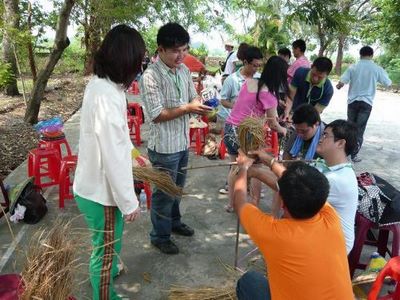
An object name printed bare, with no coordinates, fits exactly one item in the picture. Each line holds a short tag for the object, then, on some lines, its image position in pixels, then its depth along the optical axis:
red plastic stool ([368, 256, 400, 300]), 2.12
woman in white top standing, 1.90
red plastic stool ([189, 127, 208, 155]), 5.65
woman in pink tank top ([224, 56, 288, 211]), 3.26
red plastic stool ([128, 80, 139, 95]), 11.43
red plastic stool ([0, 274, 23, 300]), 1.83
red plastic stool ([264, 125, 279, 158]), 5.04
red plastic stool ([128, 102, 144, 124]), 6.45
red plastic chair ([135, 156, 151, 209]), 3.87
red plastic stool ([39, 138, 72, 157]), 4.39
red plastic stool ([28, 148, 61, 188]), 4.09
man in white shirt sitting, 2.29
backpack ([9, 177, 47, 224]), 3.48
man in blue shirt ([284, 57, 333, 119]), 4.03
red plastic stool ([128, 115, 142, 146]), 6.09
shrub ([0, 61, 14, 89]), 5.21
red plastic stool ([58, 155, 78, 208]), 3.86
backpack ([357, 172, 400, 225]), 2.73
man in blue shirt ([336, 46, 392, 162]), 5.62
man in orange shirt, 1.55
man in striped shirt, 2.67
